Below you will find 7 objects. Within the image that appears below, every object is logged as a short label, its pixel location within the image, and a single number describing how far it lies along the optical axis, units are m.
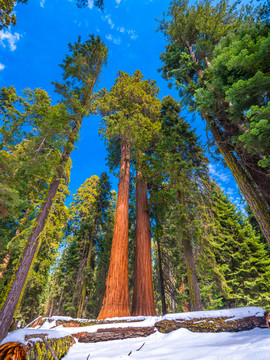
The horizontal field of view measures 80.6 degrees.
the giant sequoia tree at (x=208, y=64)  3.91
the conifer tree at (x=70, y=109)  4.70
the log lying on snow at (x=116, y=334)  3.12
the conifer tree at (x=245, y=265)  10.86
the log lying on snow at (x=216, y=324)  2.45
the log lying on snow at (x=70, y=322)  4.27
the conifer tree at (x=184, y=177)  6.06
